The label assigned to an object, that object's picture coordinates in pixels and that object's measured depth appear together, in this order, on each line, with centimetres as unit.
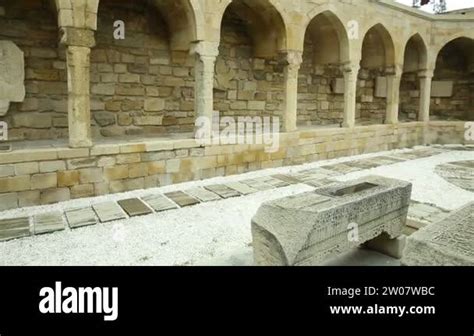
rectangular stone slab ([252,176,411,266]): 236
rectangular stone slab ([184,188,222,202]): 488
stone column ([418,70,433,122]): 1026
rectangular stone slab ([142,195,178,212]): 449
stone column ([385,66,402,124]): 937
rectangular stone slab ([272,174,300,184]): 591
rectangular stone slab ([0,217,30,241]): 358
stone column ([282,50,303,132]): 700
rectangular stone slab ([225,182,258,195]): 527
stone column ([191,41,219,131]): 573
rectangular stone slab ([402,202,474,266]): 184
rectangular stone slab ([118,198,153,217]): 428
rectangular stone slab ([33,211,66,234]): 374
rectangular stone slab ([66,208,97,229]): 389
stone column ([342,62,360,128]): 825
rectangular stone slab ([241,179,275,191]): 547
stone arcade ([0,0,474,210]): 473
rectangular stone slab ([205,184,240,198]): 510
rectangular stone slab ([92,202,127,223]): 408
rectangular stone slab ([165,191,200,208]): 469
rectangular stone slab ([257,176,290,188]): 566
